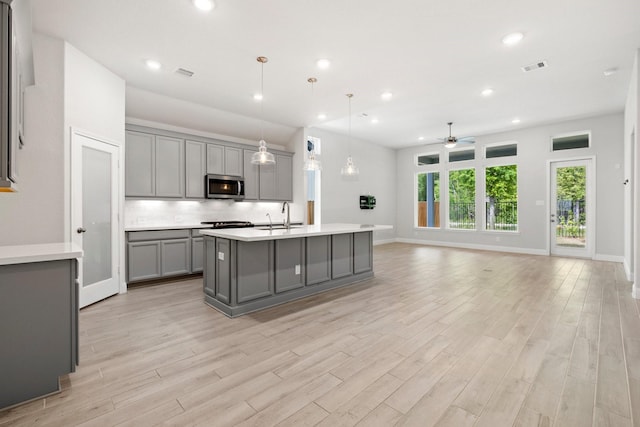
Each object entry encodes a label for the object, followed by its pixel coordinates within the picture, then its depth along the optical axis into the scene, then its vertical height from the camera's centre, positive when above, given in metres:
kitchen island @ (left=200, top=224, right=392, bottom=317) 3.39 -0.65
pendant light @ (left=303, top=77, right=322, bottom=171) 4.53 +0.74
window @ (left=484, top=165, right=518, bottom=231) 8.17 +0.41
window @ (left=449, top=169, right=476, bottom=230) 8.93 +0.41
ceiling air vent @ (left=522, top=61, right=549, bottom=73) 4.16 +2.04
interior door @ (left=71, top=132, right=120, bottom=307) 3.62 -0.01
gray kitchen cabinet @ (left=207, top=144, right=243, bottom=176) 5.86 +1.05
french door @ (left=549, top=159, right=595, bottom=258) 7.00 +0.09
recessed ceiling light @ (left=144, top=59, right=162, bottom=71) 3.93 +1.95
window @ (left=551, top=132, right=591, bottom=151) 7.08 +1.71
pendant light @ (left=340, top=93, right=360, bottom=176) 4.86 +0.68
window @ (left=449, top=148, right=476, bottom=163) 8.88 +1.72
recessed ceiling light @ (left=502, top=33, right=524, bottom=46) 3.41 +1.98
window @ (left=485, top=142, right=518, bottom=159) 8.16 +1.71
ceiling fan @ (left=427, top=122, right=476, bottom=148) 7.16 +1.72
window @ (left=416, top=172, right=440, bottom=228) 9.77 +0.42
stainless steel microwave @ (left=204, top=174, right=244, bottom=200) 5.75 +0.51
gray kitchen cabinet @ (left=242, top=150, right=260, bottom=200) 6.40 +0.74
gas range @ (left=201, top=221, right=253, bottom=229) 5.58 -0.21
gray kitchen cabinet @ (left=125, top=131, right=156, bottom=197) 4.85 +0.78
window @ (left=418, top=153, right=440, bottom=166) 9.73 +1.74
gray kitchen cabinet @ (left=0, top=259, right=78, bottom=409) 1.83 -0.72
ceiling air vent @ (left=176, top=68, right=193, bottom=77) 4.20 +1.96
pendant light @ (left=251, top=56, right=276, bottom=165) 3.91 +0.73
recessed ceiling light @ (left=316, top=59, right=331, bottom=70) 3.98 +1.98
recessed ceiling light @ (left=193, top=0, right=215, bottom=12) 2.80 +1.94
